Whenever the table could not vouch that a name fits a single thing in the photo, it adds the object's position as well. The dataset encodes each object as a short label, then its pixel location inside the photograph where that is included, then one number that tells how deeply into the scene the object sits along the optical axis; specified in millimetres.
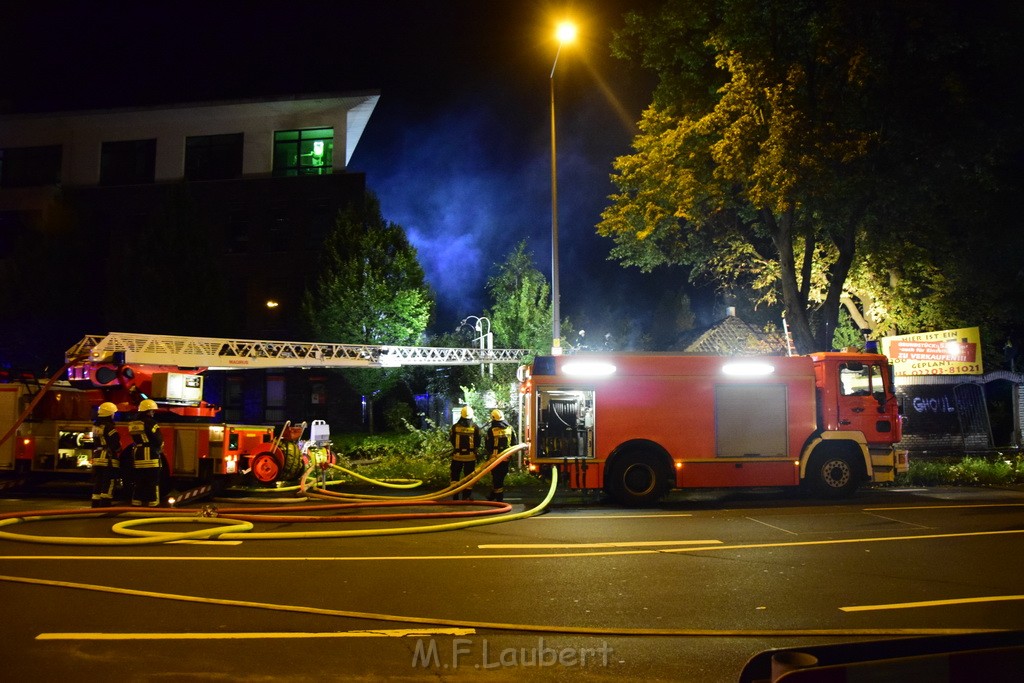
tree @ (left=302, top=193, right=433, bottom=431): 25453
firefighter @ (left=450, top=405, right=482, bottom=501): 12984
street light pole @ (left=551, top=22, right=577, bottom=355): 16422
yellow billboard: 20766
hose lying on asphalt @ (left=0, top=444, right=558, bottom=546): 8688
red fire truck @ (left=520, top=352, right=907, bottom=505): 12594
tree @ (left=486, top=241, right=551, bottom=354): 23578
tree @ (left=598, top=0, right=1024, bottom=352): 15492
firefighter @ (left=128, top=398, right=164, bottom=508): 11133
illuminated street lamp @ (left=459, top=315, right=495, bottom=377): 22688
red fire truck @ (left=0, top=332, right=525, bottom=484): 12602
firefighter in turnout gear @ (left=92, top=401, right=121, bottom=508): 11188
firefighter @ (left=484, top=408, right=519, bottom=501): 12664
